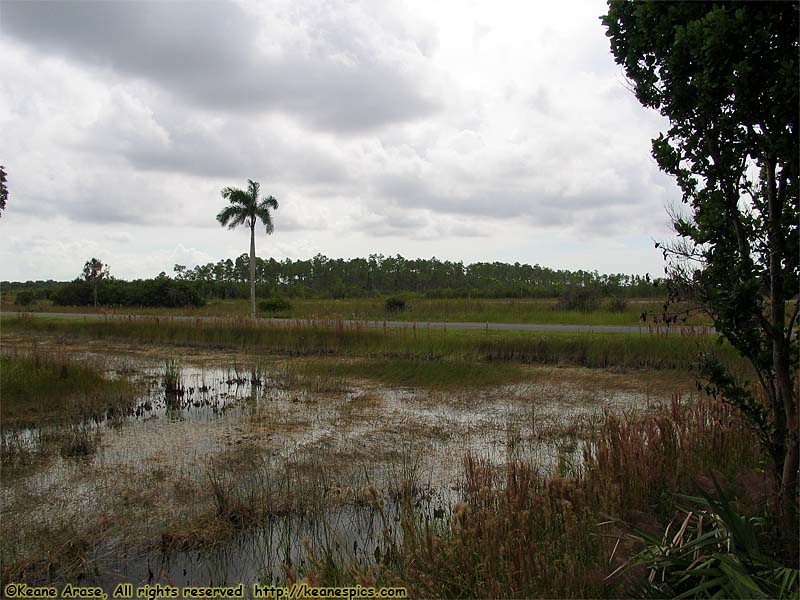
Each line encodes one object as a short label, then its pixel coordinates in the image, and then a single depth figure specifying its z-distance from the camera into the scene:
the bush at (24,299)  52.09
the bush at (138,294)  46.00
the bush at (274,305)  37.41
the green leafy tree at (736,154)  3.17
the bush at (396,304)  35.41
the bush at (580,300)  31.92
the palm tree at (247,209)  33.38
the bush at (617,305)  30.23
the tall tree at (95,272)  46.78
